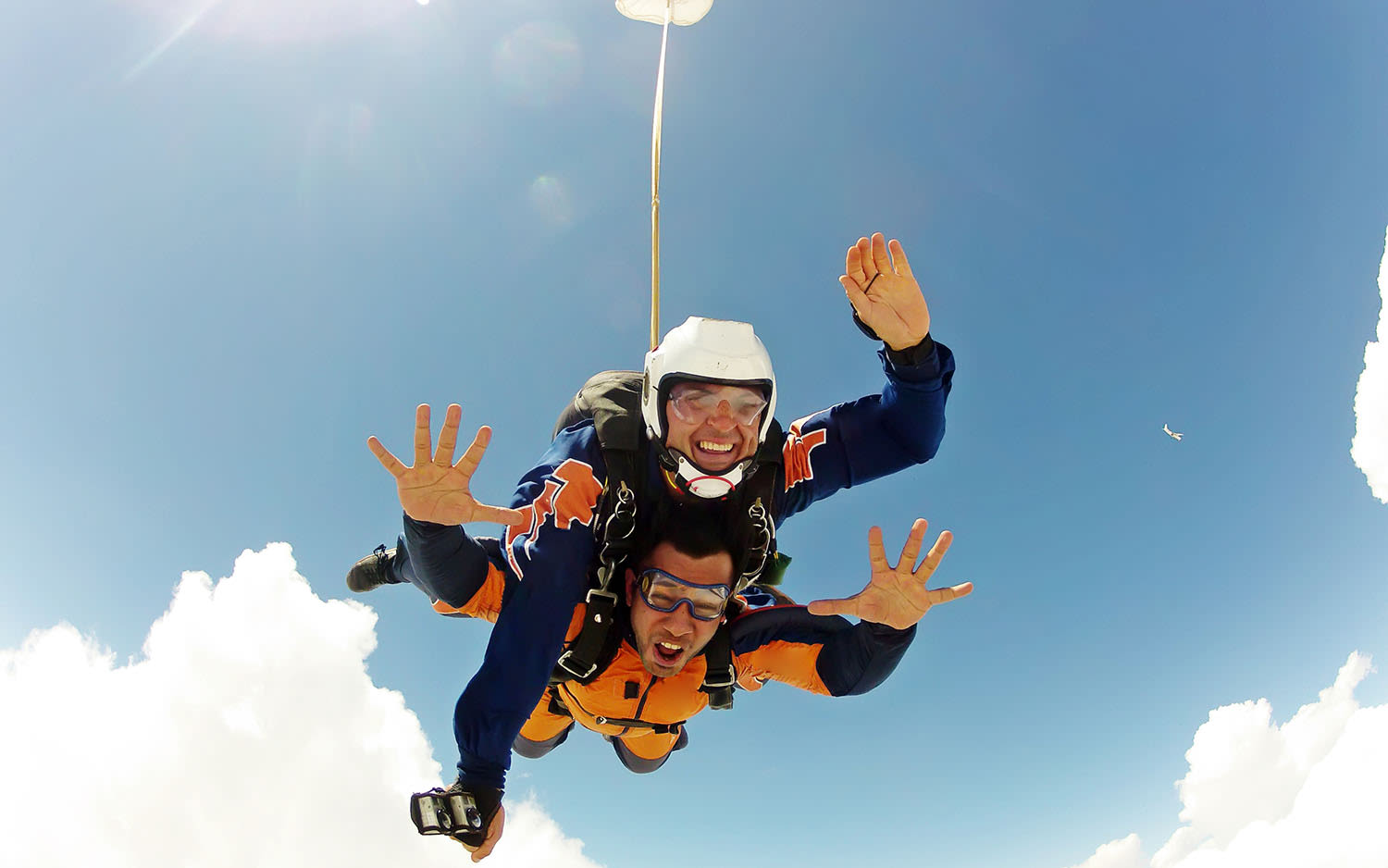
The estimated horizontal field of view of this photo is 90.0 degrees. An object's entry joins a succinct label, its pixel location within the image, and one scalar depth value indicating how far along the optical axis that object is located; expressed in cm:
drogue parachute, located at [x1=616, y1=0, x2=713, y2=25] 548
